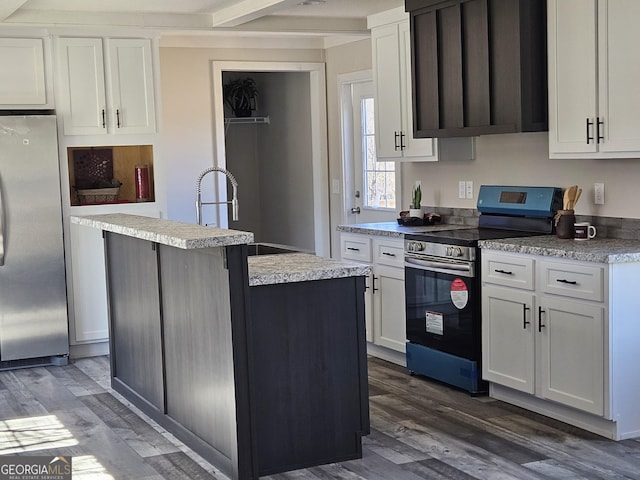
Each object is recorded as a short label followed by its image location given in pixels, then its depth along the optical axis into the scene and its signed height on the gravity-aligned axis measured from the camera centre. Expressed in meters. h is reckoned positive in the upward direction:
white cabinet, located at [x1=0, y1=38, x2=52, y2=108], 6.22 +0.64
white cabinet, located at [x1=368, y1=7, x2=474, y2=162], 6.04 +0.39
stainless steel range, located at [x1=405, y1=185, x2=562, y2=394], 5.05 -0.71
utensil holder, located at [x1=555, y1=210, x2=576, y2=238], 4.82 -0.37
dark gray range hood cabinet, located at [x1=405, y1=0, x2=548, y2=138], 4.97 +0.51
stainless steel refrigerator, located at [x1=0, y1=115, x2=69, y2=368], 6.17 -0.52
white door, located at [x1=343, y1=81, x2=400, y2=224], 7.32 -0.09
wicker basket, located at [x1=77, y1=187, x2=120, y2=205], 6.65 -0.20
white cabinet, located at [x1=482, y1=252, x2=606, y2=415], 4.25 -0.86
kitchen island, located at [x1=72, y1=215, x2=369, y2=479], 3.79 -0.83
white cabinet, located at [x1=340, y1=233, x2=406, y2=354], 5.80 -0.82
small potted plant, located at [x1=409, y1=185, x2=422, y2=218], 6.26 -0.32
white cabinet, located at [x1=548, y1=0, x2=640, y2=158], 4.36 +0.36
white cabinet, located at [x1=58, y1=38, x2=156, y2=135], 6.42 +0.56
